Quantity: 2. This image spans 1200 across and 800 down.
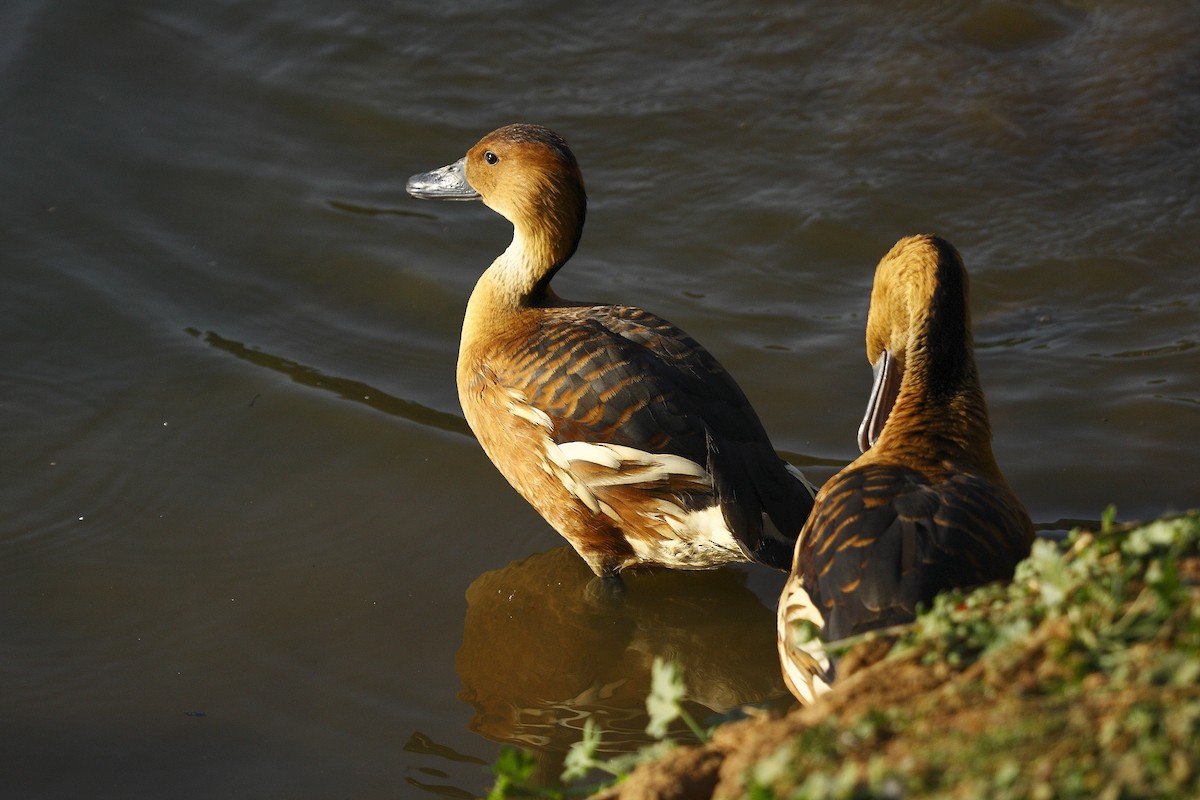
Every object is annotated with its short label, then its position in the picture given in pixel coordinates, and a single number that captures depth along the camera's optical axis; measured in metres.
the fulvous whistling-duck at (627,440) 9.03
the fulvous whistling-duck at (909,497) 6.69
